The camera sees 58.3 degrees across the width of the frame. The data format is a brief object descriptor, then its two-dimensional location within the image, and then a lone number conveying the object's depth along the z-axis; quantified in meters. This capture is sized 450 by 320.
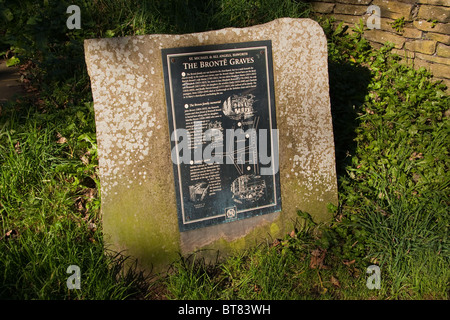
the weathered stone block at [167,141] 2.51
